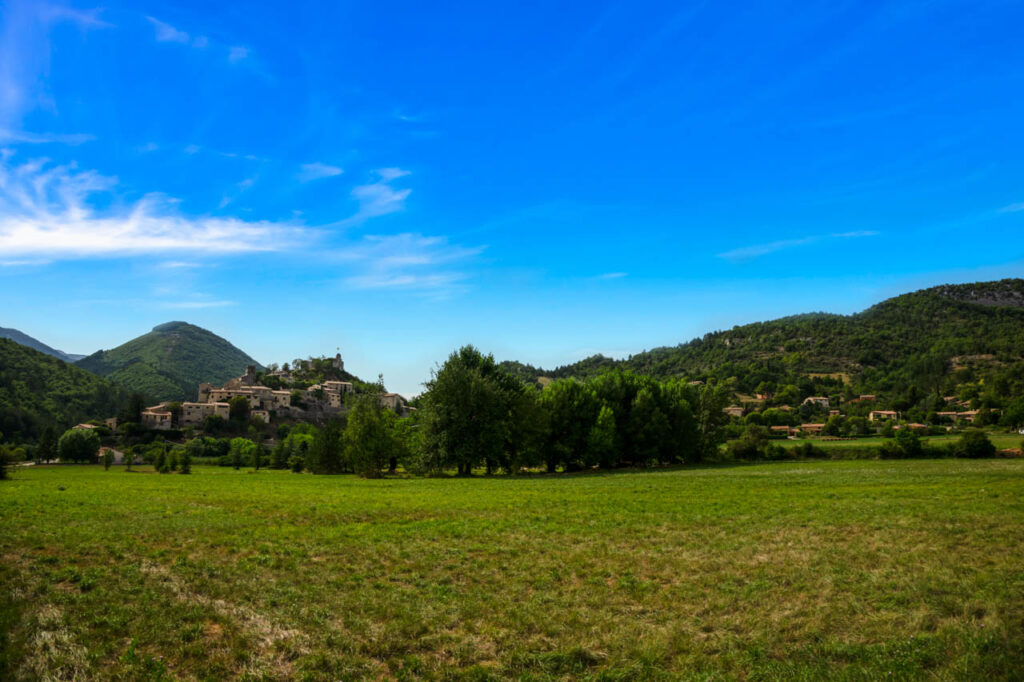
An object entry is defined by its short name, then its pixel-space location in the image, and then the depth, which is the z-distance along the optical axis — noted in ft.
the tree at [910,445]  235.81
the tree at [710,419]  260.62
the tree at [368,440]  207.92
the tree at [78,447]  347.77
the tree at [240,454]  343.26
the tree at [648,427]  232.94
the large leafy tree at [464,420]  189.37
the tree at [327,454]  242.37
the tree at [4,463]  170.91
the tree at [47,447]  325.21
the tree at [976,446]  220.02
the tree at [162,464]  255.91
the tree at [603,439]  216.13
